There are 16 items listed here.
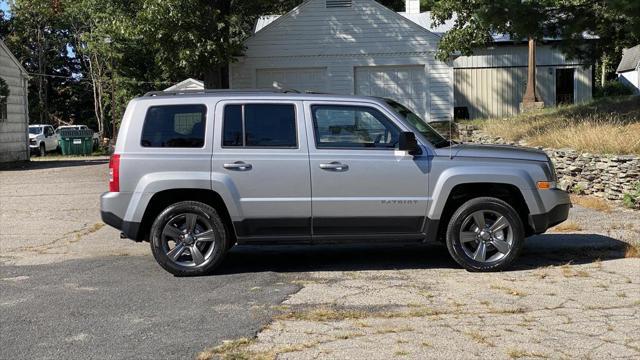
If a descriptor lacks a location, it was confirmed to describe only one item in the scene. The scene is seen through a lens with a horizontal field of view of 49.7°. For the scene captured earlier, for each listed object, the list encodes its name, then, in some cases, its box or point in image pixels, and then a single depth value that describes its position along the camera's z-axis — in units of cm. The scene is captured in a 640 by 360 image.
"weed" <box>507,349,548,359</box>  473
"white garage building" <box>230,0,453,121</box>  2094
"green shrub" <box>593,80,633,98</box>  3040
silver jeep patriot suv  711
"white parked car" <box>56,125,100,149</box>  3994
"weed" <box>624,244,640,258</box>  796
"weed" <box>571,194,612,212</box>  1093
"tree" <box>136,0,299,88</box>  1812
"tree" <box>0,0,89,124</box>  5050
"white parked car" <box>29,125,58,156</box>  3344
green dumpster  3384
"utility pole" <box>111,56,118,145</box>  4412
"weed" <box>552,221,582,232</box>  945
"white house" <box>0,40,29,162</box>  2561
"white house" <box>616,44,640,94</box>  4197
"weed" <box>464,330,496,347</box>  502
